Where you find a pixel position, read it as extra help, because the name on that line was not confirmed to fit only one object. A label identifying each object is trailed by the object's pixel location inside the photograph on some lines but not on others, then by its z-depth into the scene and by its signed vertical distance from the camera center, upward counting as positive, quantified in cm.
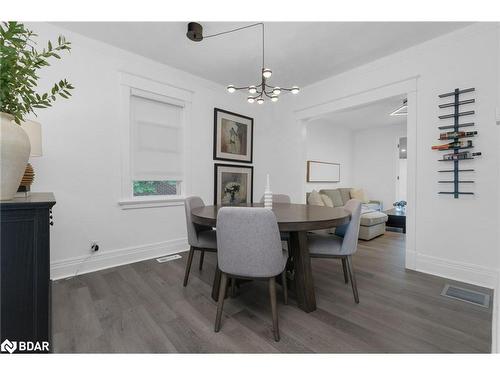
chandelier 229 +153
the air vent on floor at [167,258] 292 -97
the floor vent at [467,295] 192 -98
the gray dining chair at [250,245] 138 -38
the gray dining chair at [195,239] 212 -52
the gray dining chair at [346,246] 187 -52
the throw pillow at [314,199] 428 -28
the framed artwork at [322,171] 566 +33
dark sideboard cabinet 100 -39
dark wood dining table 152 -28
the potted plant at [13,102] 96 +37
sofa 392 -64
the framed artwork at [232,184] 371 -1
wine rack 233 +49
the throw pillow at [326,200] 455 -32
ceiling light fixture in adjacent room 404 +133
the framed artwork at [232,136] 366 +79
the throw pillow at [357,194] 579 -25
